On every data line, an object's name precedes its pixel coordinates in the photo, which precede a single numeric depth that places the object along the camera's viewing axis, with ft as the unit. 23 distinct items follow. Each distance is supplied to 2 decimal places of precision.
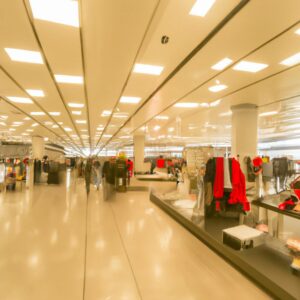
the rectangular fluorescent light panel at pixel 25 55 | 11.54
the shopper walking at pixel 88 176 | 27.84
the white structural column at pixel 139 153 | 53.11
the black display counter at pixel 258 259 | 7.34
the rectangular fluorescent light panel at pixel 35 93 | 18.89
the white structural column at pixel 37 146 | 56.71
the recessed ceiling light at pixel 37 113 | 27.91
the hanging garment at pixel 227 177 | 13.42
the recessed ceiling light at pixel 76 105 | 23.48
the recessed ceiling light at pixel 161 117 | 30.48
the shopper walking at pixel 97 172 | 32.85
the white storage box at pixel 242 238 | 9.96
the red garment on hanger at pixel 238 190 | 12.85
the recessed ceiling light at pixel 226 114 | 26.43
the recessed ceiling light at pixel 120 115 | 28.37
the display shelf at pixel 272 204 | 9.21
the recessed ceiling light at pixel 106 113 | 26.86
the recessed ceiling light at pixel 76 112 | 27.22
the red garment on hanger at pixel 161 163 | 57.88
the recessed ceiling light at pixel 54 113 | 27.91
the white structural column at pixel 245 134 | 23.12
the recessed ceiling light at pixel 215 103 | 21.13
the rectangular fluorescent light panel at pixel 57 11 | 8.00
